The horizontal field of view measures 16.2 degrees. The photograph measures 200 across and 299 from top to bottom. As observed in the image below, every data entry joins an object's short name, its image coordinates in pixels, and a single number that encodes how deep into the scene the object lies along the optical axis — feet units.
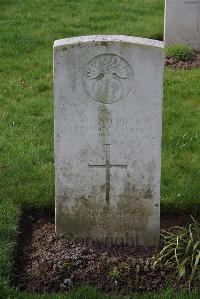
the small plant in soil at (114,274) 15.08
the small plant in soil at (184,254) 14.94
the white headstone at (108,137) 15.19
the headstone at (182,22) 31.35
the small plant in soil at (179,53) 30.17
